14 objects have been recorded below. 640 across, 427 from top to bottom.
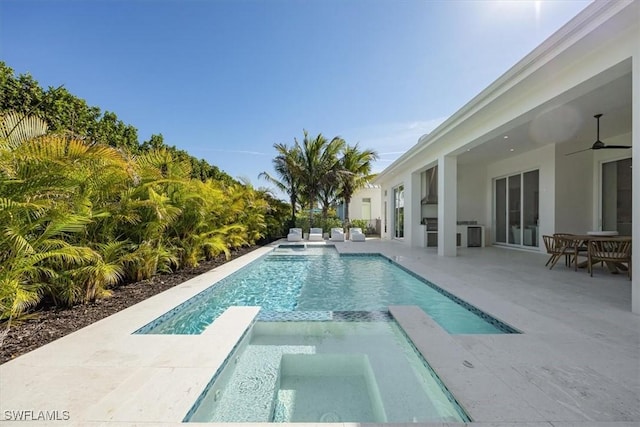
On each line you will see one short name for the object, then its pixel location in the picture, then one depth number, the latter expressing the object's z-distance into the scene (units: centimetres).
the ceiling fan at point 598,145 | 665
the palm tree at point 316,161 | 1795
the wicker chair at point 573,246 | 649
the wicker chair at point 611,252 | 558
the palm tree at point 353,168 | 1850
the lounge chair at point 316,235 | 1664
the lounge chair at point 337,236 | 1653
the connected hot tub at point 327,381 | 221
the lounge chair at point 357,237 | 1627
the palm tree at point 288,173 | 1780
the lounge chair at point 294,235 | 1603
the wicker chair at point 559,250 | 679
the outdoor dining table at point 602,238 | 616
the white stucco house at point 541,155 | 384
